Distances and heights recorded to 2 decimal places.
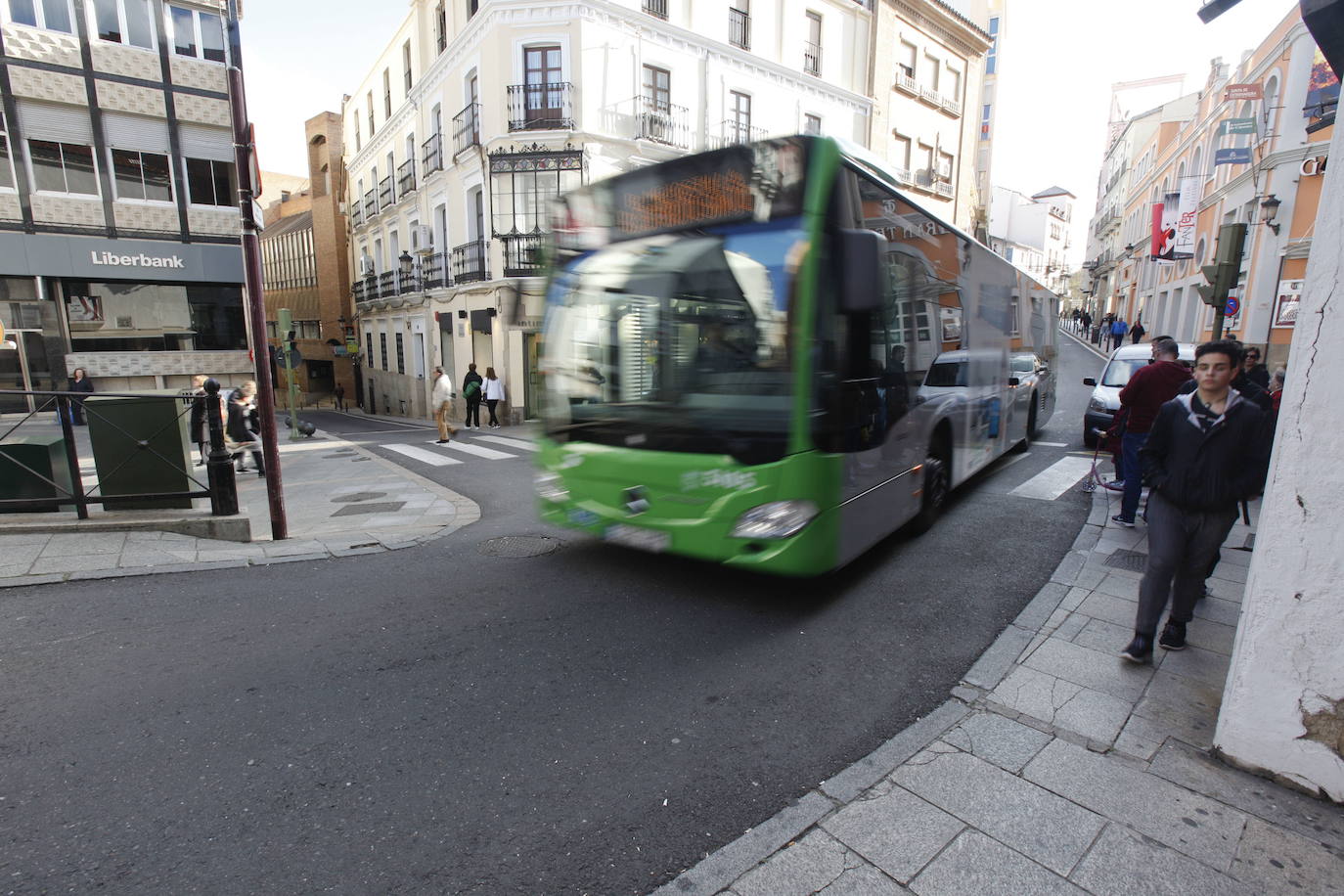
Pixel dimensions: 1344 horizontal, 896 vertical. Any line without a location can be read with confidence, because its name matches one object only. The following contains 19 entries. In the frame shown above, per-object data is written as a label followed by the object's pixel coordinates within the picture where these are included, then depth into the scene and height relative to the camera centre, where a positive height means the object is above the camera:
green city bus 3.84 -0.08
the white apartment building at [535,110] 17.08 +7.20
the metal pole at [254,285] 5.74 +0.52
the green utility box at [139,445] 5.86 -1.03
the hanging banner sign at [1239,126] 16.03 +5.98
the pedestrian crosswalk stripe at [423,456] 11.40 -2.25
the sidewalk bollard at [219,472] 5.84 -1.29
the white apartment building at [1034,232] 60.91 +13.07
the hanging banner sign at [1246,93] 17.55 +7.42
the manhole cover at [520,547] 5.62 -1.91
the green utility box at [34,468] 5.70 -1.23
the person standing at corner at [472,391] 16.80 -1.35
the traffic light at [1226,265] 7.39 +1.06
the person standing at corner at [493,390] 17.53 -1.37
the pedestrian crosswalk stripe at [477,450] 11.86 -2.23
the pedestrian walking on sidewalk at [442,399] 13.69 -1.28
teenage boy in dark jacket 3.16 -0.66
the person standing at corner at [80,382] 16.47 -1.24
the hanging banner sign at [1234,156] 18.00 +5.79
